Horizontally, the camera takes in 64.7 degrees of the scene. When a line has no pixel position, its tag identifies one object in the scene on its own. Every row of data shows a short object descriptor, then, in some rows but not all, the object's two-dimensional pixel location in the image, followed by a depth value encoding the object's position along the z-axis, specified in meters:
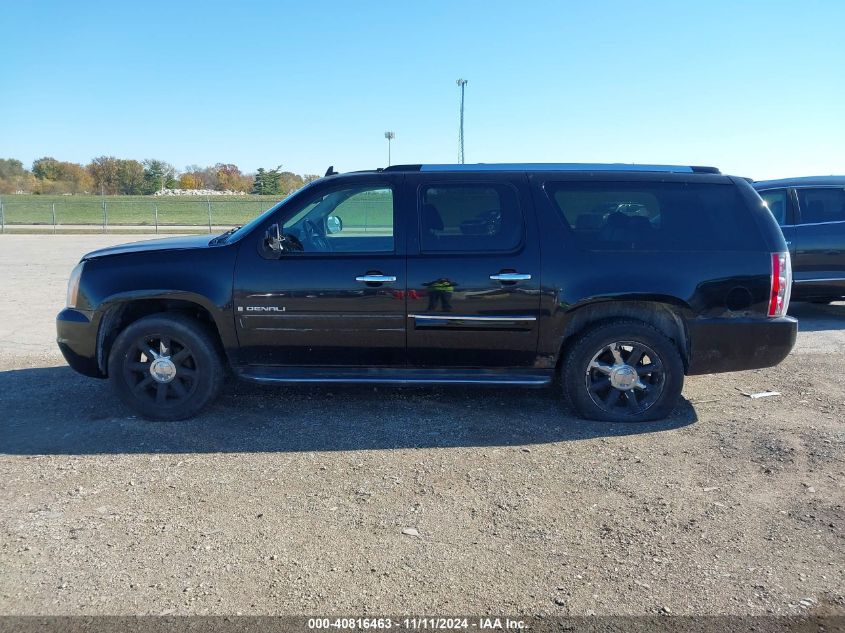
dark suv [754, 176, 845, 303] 8.92
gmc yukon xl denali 4.92
